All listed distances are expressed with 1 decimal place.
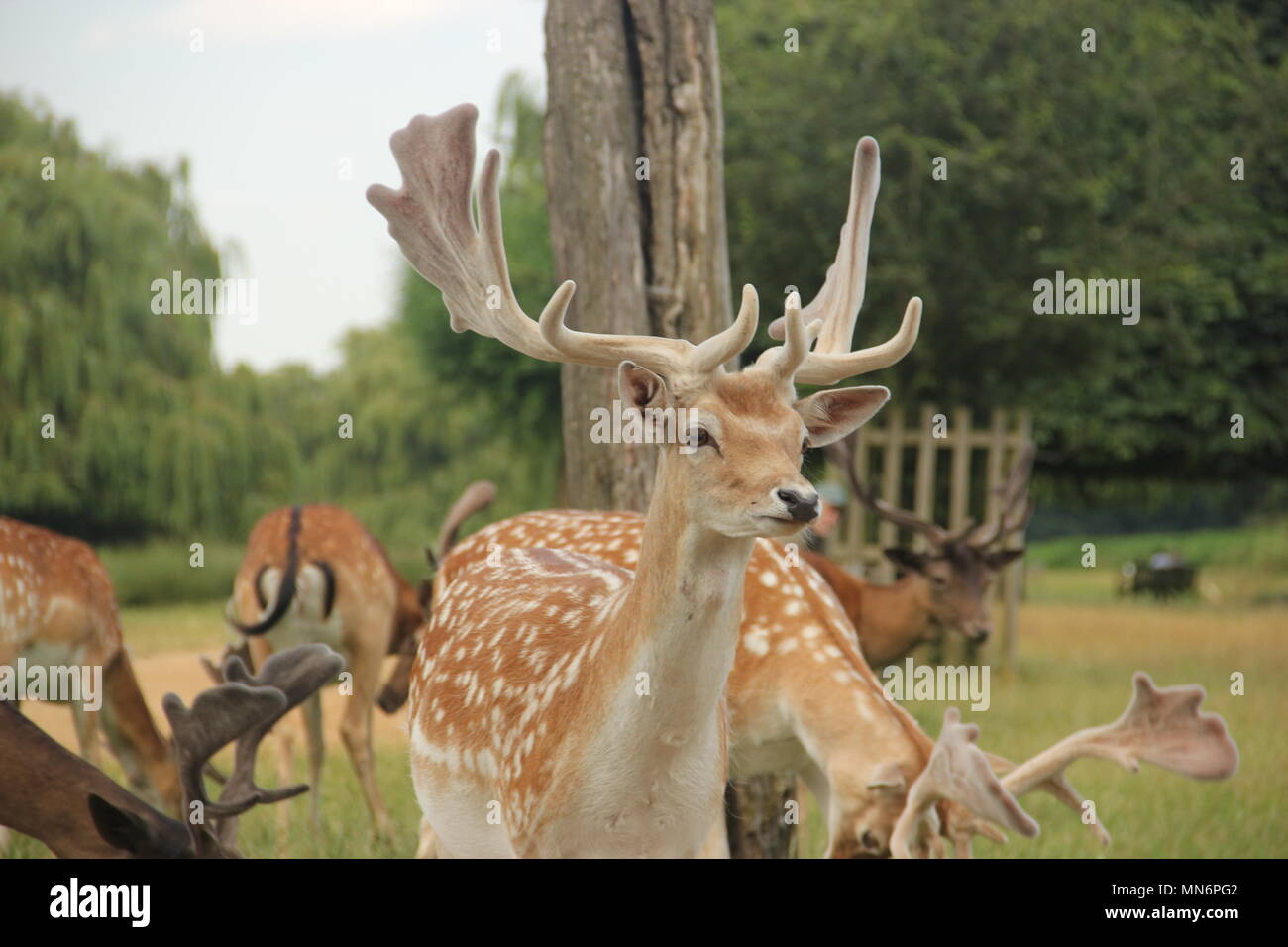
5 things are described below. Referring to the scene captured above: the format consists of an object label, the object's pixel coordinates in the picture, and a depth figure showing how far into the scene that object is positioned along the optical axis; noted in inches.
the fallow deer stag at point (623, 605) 97.5
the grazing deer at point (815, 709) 137.8
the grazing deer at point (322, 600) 232.2
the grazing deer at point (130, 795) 128.3
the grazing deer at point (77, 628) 195.0
